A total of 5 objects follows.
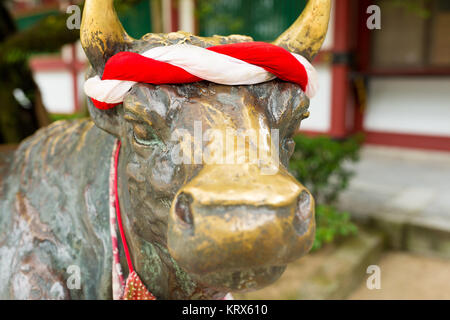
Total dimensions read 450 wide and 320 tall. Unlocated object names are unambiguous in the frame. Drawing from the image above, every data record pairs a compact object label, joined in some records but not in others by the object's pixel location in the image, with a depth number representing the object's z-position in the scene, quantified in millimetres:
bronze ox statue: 933
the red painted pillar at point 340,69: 7344
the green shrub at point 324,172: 4145
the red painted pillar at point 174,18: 8797
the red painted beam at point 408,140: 7578
